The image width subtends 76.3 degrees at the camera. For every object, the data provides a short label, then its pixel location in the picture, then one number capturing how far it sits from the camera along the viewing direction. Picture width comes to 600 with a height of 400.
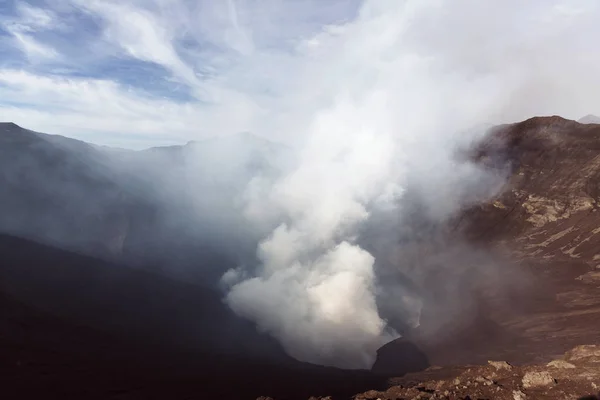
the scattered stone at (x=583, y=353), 31.30
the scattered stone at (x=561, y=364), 29.76
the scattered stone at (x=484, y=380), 28.91
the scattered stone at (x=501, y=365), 32.56
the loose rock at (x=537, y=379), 27.53
